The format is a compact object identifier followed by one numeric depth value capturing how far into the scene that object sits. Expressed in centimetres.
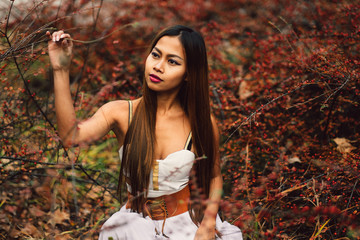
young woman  200
